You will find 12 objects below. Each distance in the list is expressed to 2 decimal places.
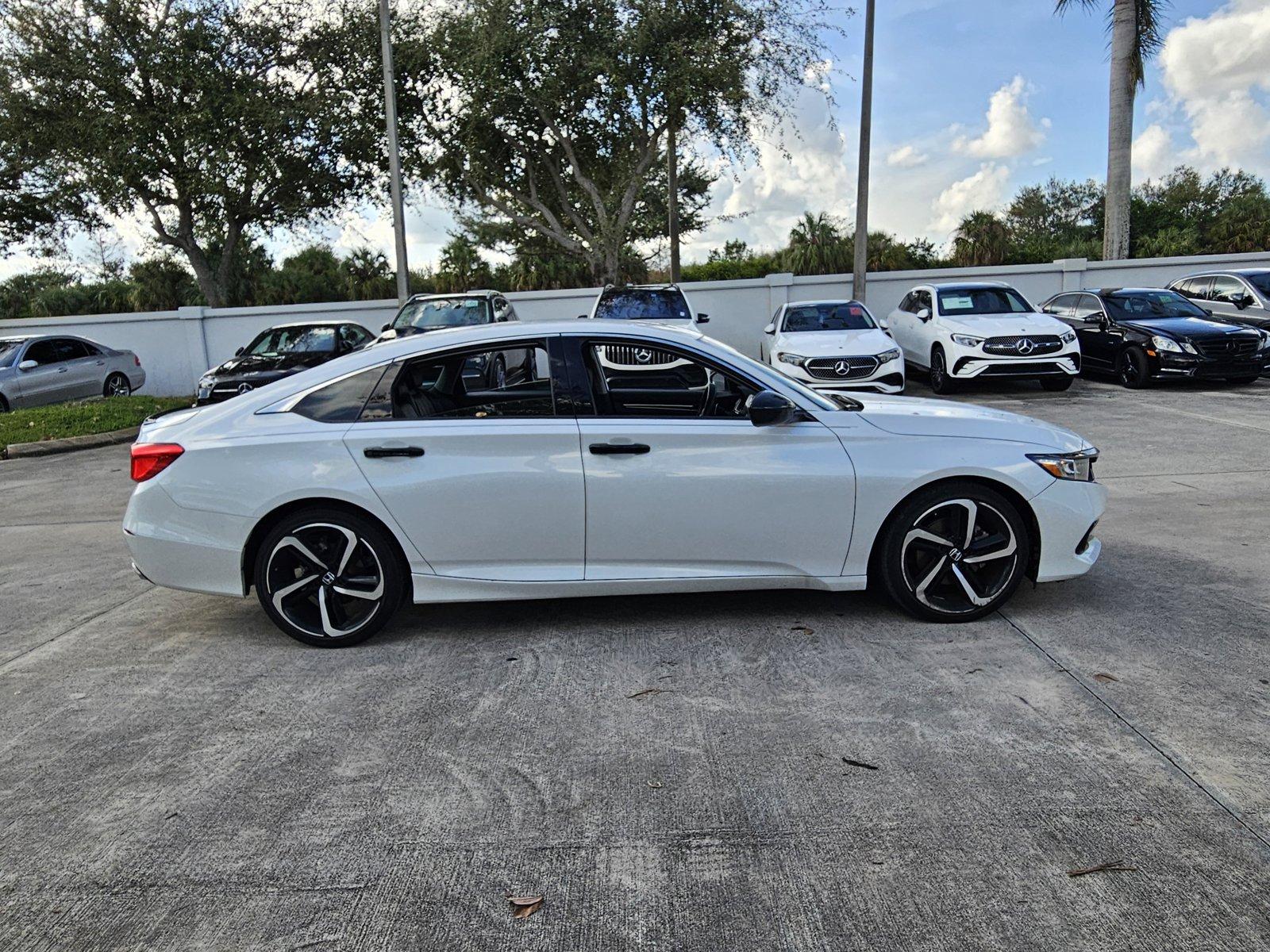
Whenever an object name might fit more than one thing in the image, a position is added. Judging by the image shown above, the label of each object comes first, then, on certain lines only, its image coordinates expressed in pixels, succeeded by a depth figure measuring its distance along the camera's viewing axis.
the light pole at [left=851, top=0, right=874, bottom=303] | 21.47
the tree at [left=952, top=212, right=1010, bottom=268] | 26.41
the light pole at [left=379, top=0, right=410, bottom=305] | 19.21
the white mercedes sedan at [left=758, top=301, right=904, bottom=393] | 13.99
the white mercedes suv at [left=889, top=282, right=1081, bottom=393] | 14.93
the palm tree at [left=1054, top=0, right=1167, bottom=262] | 22.75
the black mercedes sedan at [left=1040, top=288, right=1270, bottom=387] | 15.30
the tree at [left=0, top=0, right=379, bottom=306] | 23.59
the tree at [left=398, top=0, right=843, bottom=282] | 23.02
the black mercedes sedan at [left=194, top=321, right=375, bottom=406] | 14.56
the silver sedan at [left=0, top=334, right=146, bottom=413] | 18.00
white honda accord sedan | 4.81
